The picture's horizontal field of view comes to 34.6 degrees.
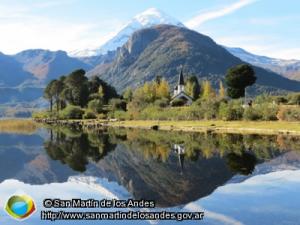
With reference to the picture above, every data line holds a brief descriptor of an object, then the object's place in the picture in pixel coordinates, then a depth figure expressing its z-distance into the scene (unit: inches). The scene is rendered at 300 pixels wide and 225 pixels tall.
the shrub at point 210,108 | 4015.8
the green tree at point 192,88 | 6294.3
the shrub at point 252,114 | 3579.0
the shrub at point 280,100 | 4103.8
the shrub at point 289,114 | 3286.7
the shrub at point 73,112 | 5767.7
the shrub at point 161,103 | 5179.1
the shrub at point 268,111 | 3478.1
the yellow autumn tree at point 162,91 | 5999.0
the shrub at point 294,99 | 3988.7
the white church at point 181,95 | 6077.8
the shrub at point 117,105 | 5575.8
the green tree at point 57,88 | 6664.9
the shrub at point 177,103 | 5649.6
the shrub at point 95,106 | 5580.7
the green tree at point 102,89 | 6486.2
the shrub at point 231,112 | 3700.8
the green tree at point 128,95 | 6161.4
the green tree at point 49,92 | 6727.4
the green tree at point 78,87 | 6294.3
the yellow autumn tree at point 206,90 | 5666.8
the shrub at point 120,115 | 5098.4
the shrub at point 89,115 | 5614.7
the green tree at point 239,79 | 4827.8
